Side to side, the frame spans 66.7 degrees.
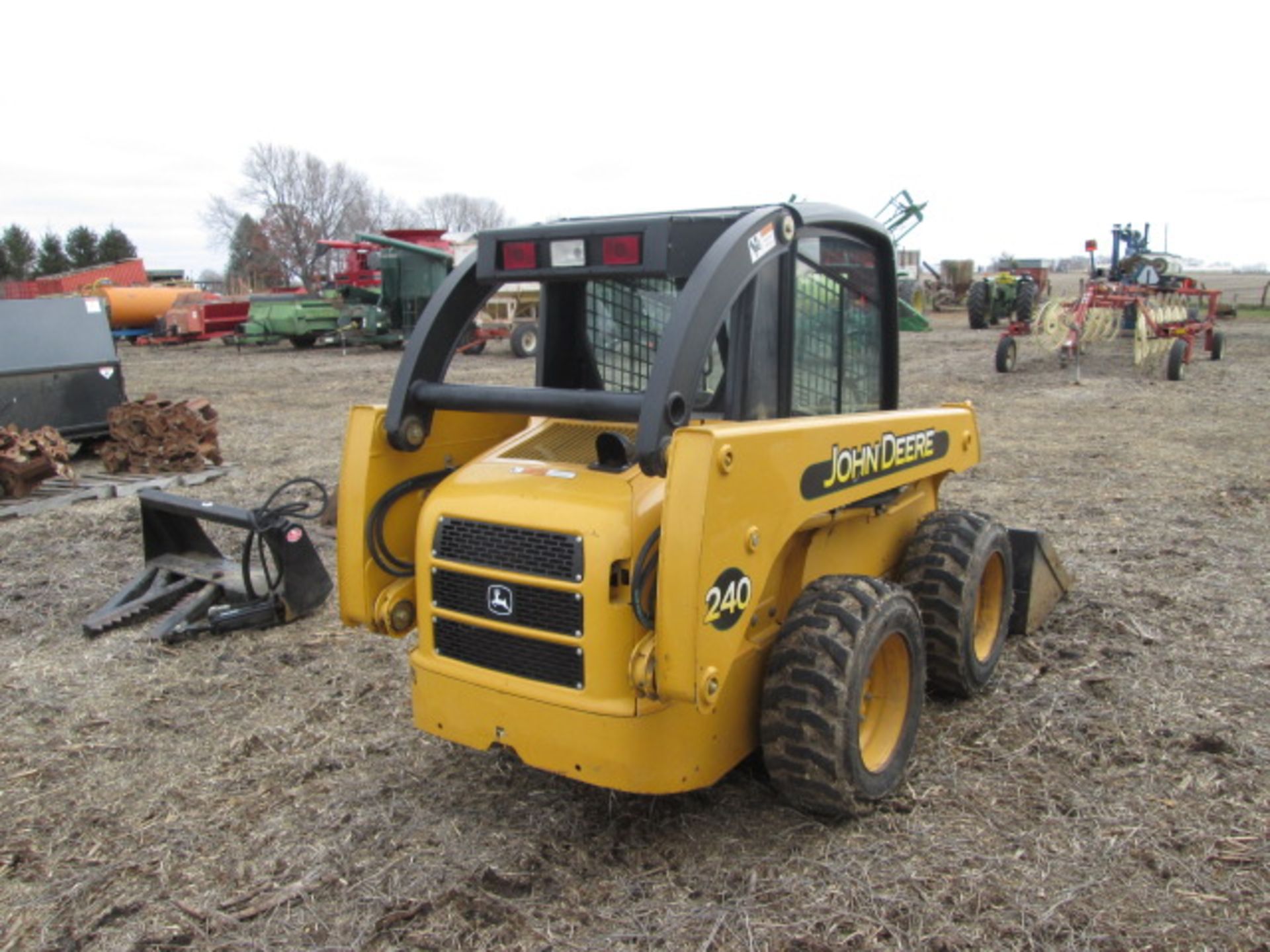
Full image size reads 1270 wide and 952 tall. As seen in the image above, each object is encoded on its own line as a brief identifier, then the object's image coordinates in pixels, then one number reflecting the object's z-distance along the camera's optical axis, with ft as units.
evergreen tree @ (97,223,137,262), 186.70
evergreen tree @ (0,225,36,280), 175.52
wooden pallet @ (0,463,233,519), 24.41
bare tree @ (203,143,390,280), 186.70
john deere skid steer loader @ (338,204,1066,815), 8.23
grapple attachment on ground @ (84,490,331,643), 15.43
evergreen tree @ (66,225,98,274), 184.55
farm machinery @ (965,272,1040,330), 78.02
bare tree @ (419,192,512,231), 228.02
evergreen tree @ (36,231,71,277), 179.01
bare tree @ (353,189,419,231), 193.57
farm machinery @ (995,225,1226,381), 47.37
